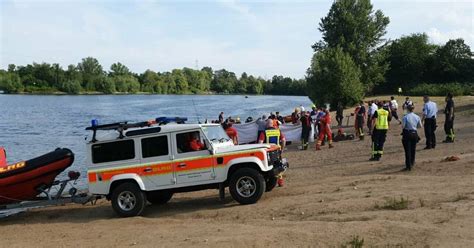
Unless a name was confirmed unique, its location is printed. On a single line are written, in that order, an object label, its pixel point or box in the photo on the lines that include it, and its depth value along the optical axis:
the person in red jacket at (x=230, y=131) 20.78
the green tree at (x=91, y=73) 148.25
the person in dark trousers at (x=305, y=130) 22.95
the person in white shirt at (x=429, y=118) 17.94
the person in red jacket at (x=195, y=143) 12.05
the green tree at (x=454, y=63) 73.50
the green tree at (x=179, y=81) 150.62
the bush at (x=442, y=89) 59.47
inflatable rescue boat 12.58
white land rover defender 11.88
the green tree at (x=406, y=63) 75.94
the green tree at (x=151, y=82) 152.88
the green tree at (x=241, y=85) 178.50
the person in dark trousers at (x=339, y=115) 32.47
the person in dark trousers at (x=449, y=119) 18.58
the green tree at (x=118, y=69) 165.25
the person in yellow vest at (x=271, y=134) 19.28
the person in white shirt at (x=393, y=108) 29.03
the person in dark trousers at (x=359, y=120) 24.14
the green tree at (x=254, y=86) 176.38
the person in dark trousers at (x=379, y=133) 16.98
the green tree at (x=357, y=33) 66.62
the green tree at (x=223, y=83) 172.88
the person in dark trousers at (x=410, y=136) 14.29
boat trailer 12.61
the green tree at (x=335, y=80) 56.78
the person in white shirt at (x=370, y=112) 25.48
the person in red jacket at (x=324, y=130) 21.97
